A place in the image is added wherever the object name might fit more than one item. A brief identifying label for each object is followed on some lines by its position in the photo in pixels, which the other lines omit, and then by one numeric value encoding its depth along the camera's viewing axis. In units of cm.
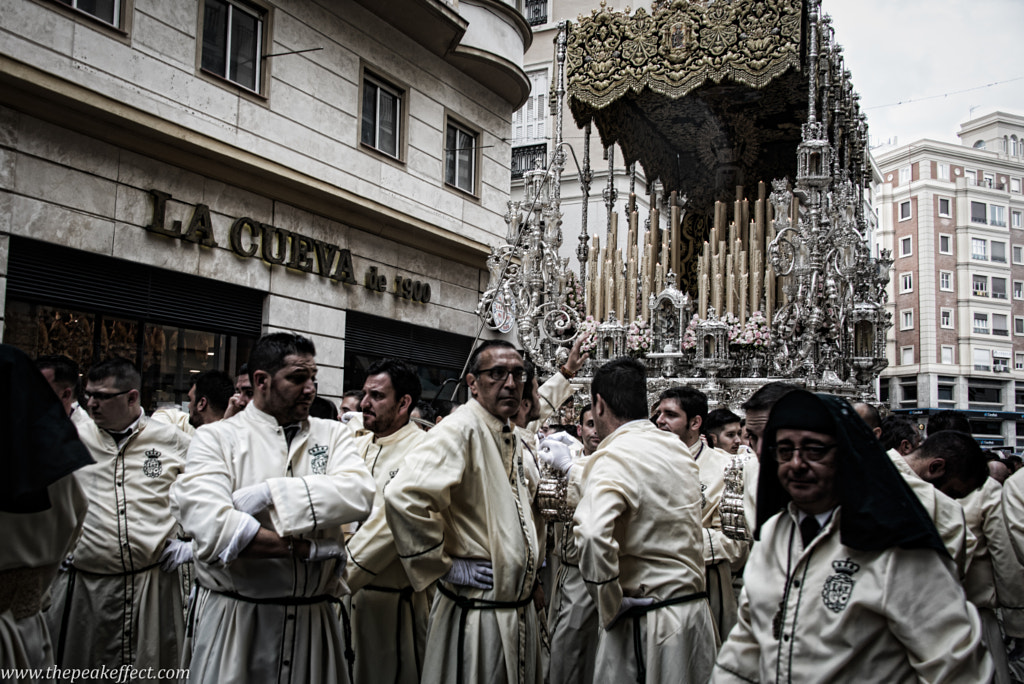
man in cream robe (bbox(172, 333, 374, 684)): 338
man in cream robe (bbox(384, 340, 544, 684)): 380
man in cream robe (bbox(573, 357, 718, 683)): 398
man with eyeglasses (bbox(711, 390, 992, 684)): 254
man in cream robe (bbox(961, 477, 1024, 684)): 483
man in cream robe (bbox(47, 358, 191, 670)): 491
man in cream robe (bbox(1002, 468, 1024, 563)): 478
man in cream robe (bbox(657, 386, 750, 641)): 532
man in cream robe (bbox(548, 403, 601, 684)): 541
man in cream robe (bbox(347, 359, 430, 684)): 446
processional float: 1093
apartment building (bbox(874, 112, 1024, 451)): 4850
